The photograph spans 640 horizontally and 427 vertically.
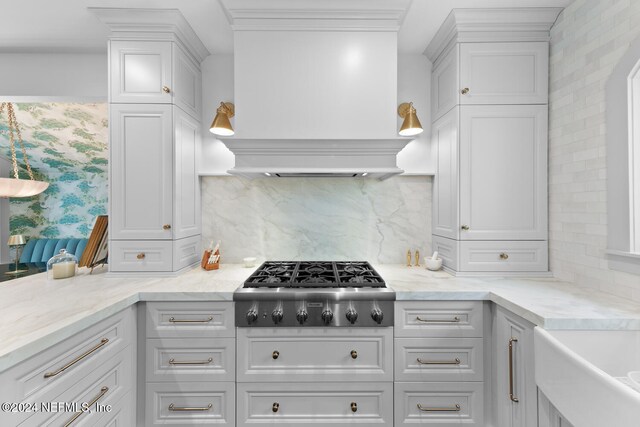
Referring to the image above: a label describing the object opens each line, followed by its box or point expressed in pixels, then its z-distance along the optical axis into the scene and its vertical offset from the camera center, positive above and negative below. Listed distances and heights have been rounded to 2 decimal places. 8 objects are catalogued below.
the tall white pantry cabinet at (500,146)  1.94 +0.42
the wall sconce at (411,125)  2.05 +0.59
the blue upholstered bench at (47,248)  3.70 -0.46
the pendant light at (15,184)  3.14 +0.30
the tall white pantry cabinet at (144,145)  1.92 +0.43
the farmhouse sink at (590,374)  0.79 -0.55
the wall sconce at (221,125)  2.00 +0.57
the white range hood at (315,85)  1.90 +0.80
